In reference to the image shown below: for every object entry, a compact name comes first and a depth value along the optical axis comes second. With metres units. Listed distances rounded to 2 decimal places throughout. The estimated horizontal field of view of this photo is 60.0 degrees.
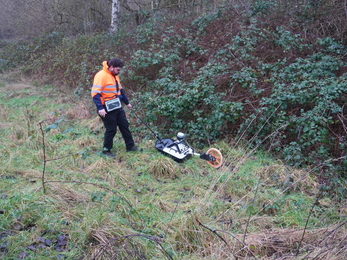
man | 5.05
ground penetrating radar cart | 5.10
